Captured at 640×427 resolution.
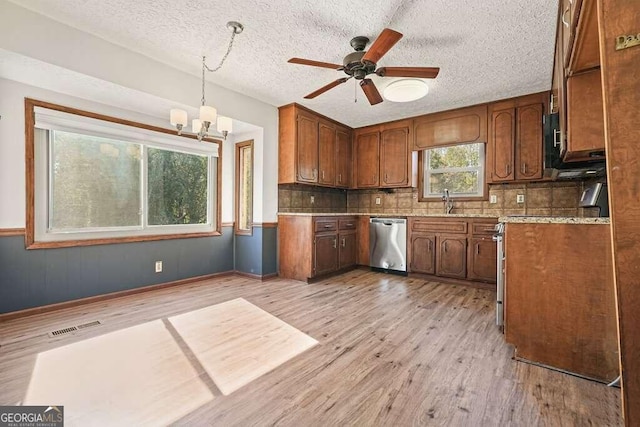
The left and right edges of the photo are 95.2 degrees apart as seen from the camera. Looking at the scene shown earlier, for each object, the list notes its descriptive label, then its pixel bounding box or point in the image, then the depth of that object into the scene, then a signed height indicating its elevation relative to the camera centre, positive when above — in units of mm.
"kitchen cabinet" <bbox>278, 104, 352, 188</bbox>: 4117 +993
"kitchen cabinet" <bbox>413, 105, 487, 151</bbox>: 4027 +1247
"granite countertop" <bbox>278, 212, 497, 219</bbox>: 3705 -22
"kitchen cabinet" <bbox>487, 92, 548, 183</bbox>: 3623 +953
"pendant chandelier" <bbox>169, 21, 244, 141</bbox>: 2363 +844
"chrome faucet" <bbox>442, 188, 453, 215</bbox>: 4426 +158
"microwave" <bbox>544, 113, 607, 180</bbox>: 2307 +462
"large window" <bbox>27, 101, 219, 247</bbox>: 2770 +361
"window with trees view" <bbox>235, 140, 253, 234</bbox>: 4215 +387
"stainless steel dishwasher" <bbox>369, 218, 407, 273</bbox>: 4270 -454
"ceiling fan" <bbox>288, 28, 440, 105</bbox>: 2191 +1187
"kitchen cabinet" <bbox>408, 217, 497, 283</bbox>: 3641 -456
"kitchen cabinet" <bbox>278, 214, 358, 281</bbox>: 3906 -443
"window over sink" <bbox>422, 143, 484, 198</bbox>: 4285 +654
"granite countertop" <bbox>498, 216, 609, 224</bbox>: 1629 -42
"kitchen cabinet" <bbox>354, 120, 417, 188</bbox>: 4633 +951
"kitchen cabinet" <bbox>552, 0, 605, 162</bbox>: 1513 +730
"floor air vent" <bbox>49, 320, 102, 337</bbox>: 2225 -905
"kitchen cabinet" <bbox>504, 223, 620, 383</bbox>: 1617 -506
